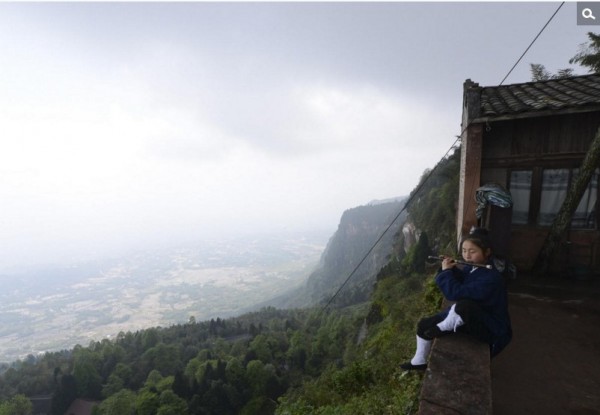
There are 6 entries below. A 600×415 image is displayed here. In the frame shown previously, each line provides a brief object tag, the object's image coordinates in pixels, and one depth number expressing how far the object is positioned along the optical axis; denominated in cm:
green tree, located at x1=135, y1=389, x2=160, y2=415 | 3575
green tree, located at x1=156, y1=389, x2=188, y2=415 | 3512
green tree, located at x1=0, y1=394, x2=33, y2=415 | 4206
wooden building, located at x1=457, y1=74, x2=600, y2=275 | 722
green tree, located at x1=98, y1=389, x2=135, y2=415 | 3850
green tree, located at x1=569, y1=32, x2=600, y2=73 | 1538
